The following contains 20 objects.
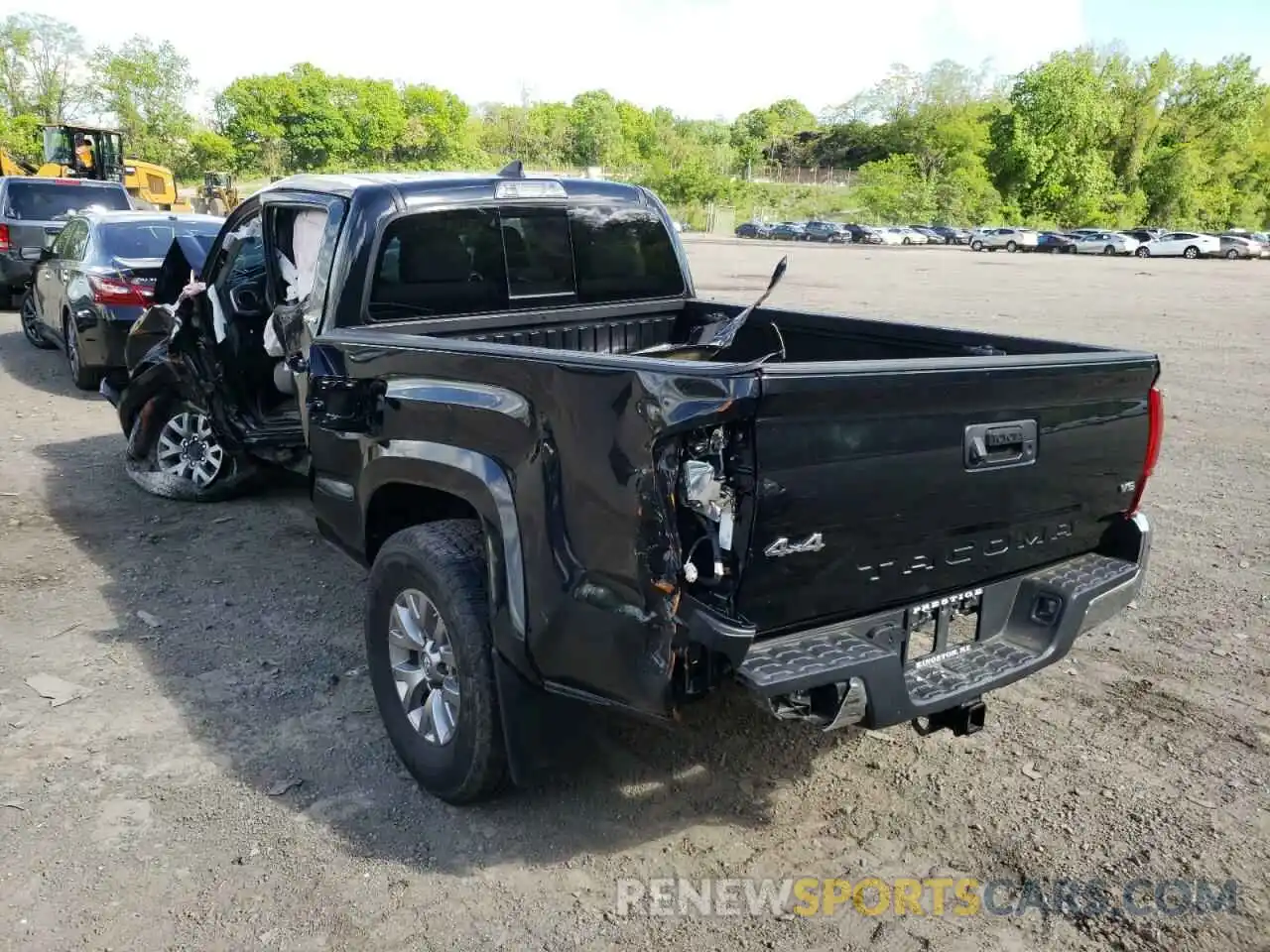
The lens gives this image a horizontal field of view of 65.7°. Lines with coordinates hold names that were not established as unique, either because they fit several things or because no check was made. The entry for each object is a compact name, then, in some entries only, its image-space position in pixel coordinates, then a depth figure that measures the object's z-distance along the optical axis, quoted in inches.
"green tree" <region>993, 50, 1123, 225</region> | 2972.4
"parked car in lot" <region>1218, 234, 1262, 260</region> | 1857.8
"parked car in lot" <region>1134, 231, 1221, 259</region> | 1886.2
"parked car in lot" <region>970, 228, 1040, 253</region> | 2098.9
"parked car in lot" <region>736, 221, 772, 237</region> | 2603.3
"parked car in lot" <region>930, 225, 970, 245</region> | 2445.9
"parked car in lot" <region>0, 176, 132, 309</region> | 557.3
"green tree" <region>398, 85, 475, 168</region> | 4362.7
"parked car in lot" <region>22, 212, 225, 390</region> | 341.7
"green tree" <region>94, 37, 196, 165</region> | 2915.8
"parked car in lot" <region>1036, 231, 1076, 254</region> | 2082.9
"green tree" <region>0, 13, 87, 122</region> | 2645.2
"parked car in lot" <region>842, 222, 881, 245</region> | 2397.9
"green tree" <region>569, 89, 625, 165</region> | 4820.4
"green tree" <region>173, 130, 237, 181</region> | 3102.9
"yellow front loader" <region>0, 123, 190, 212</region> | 978.1
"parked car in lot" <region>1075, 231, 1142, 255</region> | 1982.0
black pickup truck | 95.9
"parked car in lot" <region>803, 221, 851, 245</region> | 2454.5
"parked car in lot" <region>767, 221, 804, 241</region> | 2566.7
